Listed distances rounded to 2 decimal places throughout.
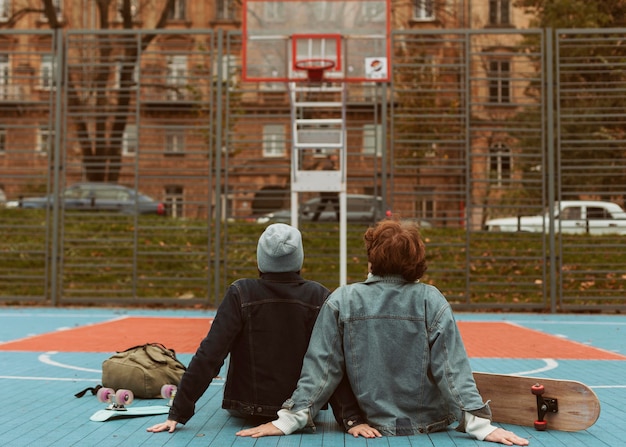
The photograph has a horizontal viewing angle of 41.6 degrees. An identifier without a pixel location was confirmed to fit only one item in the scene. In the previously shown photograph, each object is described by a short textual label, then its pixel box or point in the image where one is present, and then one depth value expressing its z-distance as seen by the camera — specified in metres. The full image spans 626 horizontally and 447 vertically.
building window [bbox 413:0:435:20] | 20.69
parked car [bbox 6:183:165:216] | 14.38
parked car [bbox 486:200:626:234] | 12.84
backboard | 10.06
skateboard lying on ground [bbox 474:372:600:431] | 4.25
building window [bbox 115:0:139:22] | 26.96
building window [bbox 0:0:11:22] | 24.52
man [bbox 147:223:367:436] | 4.27
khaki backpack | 5.33
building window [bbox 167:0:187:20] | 31.97
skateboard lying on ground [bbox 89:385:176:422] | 4.71
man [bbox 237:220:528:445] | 4.13
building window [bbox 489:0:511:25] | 28.61
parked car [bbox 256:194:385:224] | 13.51
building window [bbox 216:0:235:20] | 31.28
